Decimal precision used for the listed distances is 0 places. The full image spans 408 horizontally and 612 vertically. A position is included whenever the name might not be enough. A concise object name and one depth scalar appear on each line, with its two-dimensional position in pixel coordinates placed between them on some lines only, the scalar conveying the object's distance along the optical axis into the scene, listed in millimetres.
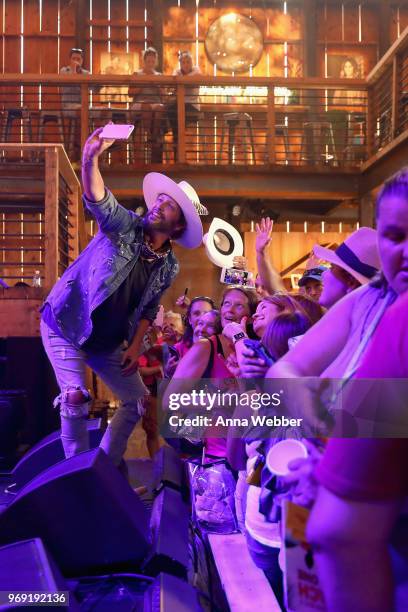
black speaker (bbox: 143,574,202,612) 1740
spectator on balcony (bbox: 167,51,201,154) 8234
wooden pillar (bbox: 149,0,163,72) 10305
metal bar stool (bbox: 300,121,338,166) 8922
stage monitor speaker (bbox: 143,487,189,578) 2105
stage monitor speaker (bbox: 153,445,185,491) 3137
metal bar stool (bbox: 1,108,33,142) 8203
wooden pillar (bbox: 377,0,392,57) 10507
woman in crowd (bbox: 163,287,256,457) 1850
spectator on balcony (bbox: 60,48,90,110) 8438
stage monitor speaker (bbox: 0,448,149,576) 2104
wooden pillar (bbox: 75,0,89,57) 10305
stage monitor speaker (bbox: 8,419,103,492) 3342
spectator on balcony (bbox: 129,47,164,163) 8131
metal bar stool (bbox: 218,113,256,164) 8347
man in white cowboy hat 2861
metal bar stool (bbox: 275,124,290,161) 9629
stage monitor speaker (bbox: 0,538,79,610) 1668
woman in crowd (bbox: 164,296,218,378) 3408
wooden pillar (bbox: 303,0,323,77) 10453
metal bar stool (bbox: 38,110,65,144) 8633
